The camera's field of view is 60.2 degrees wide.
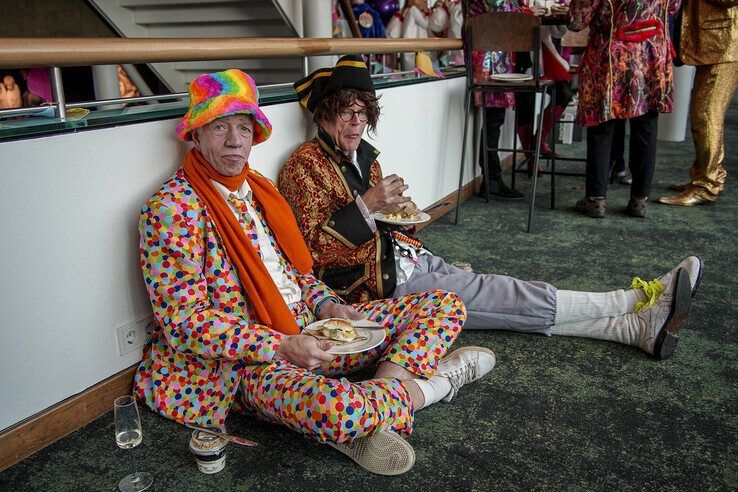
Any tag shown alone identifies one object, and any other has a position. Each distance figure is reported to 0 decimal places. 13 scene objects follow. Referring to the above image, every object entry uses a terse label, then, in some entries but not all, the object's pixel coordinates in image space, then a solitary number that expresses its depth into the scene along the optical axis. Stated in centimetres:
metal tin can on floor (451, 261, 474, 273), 263
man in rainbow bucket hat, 159
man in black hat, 209
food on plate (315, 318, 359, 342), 170
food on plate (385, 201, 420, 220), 228
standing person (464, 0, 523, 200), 394
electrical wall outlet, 182
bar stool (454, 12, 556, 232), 335
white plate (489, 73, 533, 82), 366
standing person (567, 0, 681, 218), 340
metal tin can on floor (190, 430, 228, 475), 156
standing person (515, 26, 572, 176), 419
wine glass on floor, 148
